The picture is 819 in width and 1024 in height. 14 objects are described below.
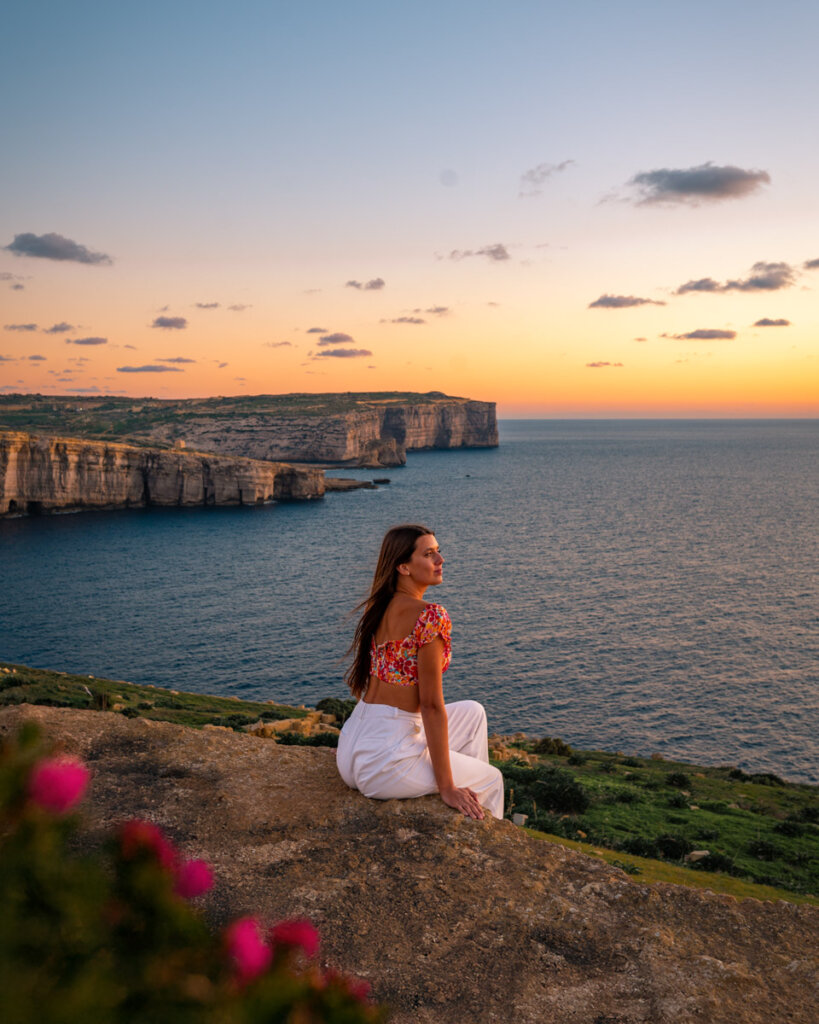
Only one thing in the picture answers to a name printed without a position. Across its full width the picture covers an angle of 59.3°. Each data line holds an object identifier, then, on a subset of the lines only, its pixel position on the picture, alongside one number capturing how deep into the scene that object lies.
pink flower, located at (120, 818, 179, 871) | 2.34
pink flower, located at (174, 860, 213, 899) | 2.42
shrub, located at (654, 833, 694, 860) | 15.30
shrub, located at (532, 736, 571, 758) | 27.99
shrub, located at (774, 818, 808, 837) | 19.14
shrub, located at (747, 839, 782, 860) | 16.89
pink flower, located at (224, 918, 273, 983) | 2.00
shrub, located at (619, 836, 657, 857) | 14.44
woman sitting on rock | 7.16
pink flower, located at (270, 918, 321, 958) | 2.18
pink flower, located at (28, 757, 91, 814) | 2.18
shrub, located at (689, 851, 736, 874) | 14.63
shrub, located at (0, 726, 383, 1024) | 1.91
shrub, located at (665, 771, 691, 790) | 24.00
